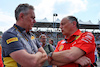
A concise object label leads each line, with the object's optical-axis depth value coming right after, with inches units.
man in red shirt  58.8
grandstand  1058.1
